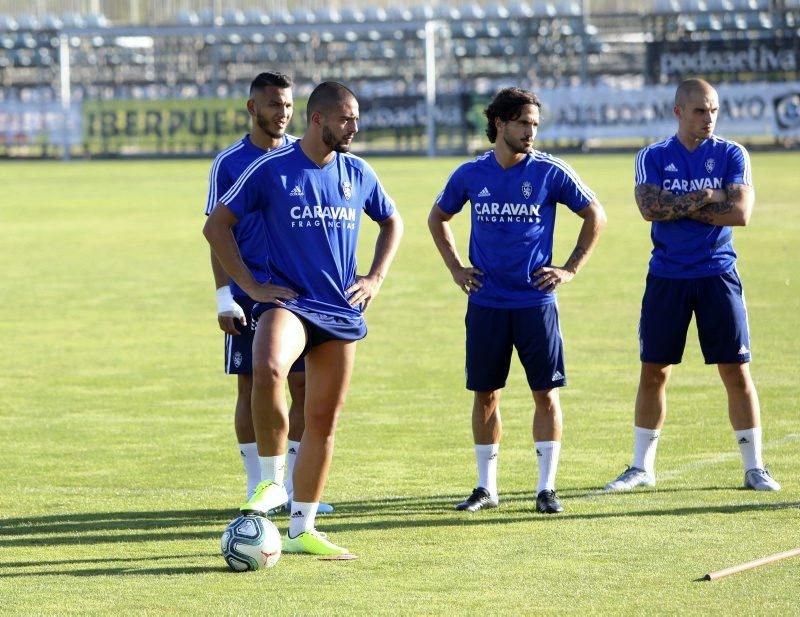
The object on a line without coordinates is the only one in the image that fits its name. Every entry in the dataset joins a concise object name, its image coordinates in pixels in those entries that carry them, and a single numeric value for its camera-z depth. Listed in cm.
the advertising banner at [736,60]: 11062
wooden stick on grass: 1304
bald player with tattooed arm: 1716
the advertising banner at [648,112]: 9825
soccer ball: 1348
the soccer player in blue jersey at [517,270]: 1619
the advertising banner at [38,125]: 11619
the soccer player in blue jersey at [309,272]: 1395
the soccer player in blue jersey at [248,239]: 1579
